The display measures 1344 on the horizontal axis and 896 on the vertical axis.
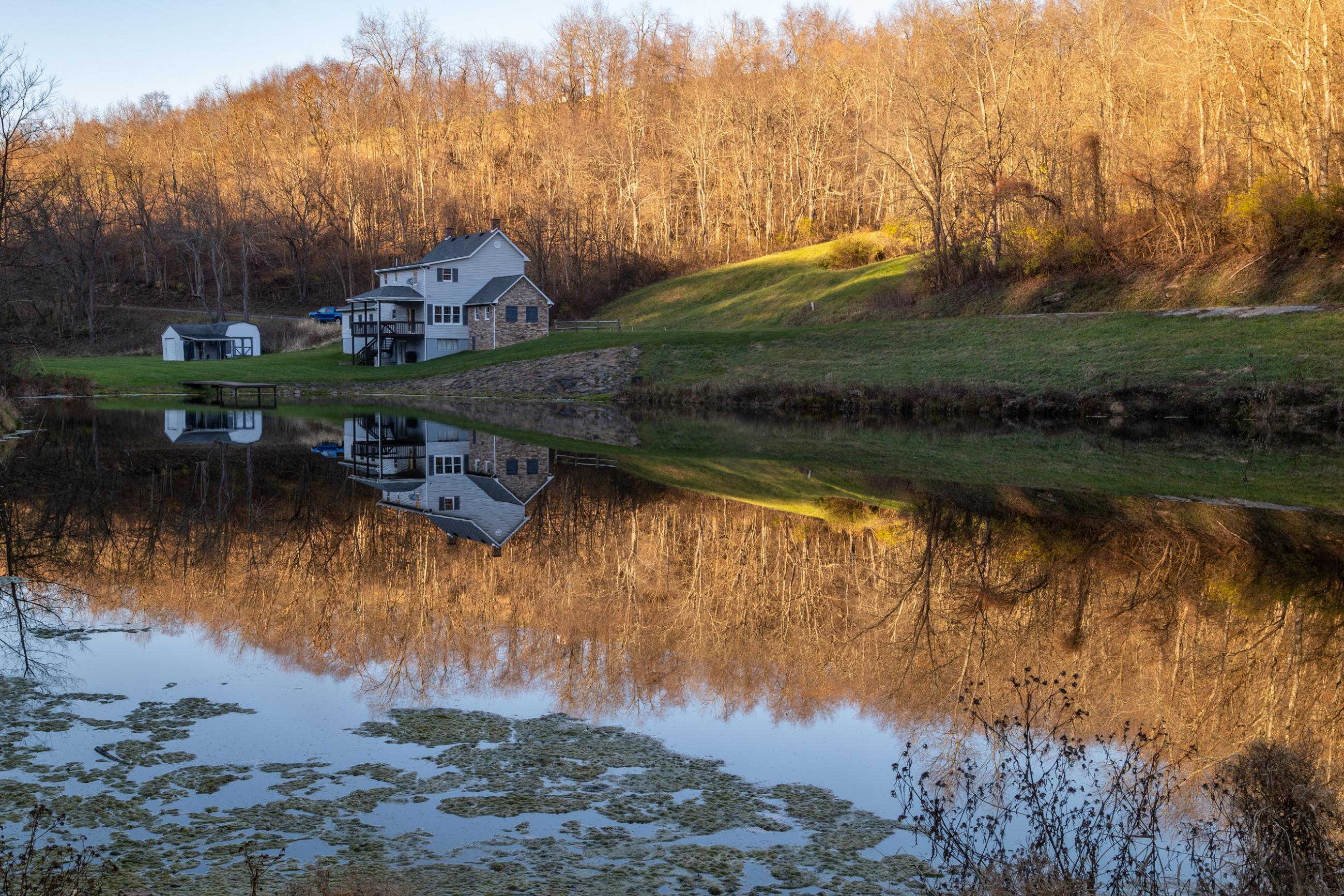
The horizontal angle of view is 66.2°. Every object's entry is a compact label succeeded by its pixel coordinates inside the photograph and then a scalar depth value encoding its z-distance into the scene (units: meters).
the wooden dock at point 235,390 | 51.50
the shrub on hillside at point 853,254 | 63.47
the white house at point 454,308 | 62.16
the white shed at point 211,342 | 71.56
